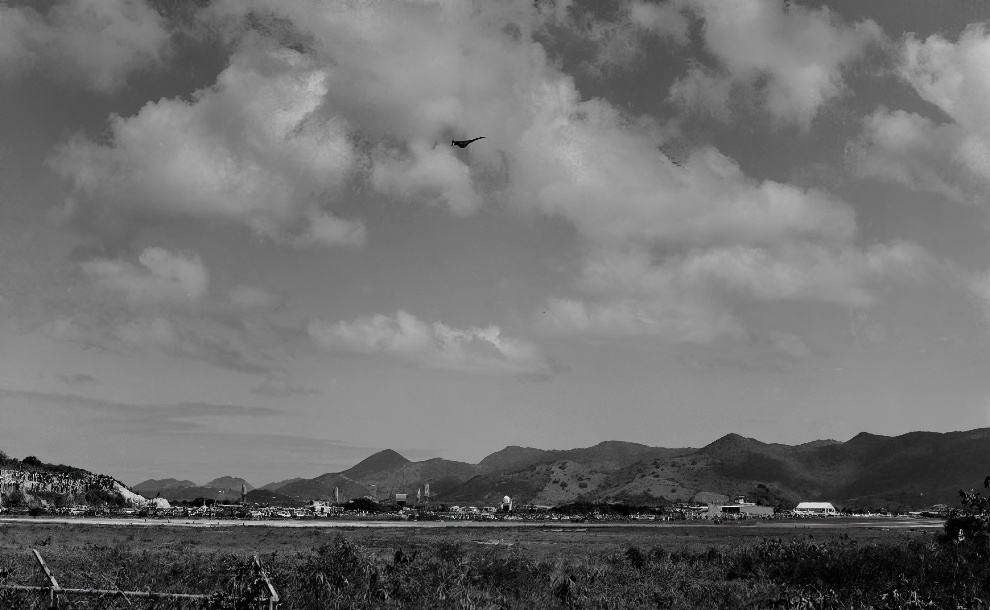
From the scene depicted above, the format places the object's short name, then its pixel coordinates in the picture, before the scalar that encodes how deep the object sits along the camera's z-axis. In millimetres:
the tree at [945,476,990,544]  34938
